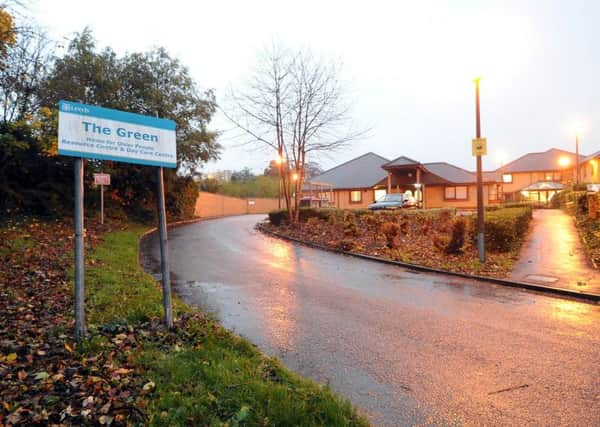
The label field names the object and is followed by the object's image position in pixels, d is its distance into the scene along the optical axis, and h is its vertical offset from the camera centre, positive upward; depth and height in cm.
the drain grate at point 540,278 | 886 -162
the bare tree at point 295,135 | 1959 +391
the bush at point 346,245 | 1391 -119
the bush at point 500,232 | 1205 -73
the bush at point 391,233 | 1357 -77
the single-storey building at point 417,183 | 3638 +257
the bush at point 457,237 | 1205 -85
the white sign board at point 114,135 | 418 +92
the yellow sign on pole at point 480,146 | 1101 +174
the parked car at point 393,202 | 2305 +50
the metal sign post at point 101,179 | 1661 +158
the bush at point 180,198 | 2866 +128
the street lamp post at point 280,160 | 2084 +276
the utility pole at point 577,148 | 2713 +424
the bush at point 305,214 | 1933 -10
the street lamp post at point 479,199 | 1096 +27
